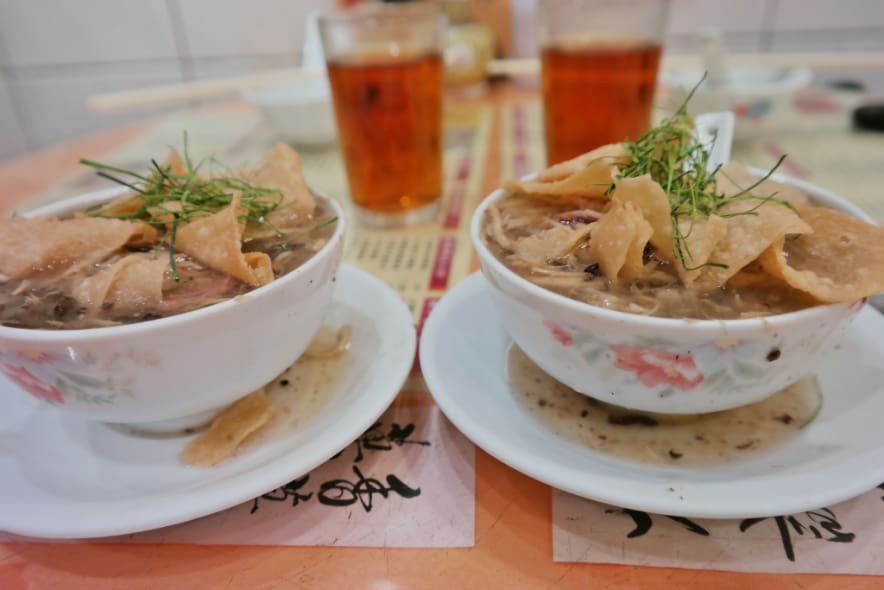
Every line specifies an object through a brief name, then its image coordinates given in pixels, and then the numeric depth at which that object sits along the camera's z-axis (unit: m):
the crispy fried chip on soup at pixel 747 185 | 0.23
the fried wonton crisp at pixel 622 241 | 0.19
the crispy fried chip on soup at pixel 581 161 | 0.23
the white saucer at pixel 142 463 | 0.17
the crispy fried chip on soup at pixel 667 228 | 0.19
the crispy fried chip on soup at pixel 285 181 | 0.24
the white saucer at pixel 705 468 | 0.16
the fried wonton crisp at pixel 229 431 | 0.20
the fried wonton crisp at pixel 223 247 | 0.20
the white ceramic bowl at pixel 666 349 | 0.17
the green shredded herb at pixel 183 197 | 0.23
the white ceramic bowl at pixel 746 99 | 0.47
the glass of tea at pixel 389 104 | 0.38
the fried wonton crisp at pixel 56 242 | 0.21
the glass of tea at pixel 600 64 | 0.39
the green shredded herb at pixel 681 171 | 0.21
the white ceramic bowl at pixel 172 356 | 0.18
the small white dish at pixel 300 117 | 0.49
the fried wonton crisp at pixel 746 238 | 0.18
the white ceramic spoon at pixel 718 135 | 0.26
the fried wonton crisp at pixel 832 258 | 0.17
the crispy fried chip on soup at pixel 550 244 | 0.21
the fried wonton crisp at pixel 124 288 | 0.19
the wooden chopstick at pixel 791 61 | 0.52
